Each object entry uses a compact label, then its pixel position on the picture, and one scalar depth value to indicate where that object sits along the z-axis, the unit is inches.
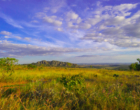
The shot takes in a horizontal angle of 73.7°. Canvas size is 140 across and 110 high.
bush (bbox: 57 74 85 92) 205.0
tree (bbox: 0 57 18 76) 351.6
